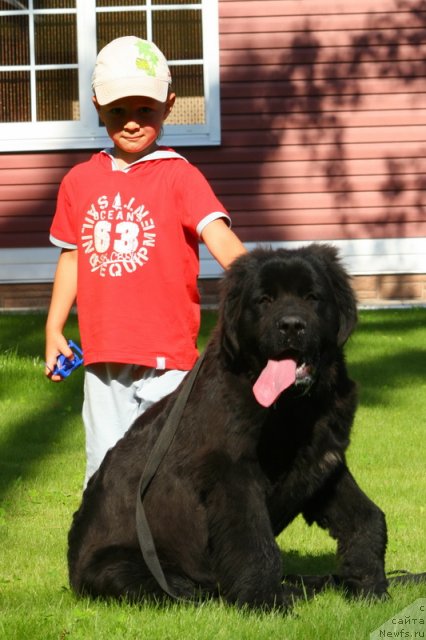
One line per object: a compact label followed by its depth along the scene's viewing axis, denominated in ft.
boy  35.73
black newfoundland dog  30.09
